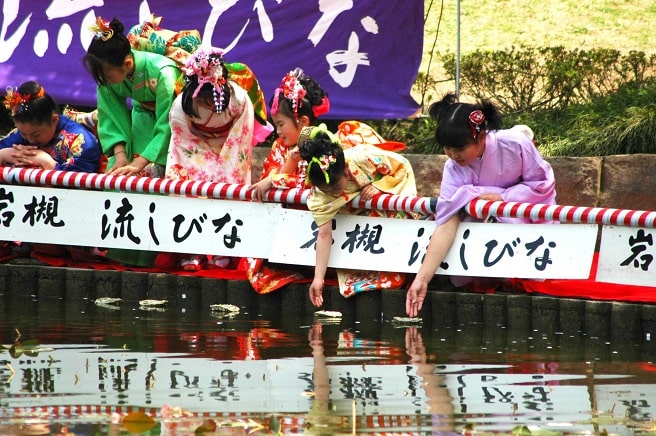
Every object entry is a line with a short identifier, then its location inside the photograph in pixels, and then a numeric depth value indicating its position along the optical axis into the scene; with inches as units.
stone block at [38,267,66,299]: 637.6
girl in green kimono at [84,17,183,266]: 637.0
